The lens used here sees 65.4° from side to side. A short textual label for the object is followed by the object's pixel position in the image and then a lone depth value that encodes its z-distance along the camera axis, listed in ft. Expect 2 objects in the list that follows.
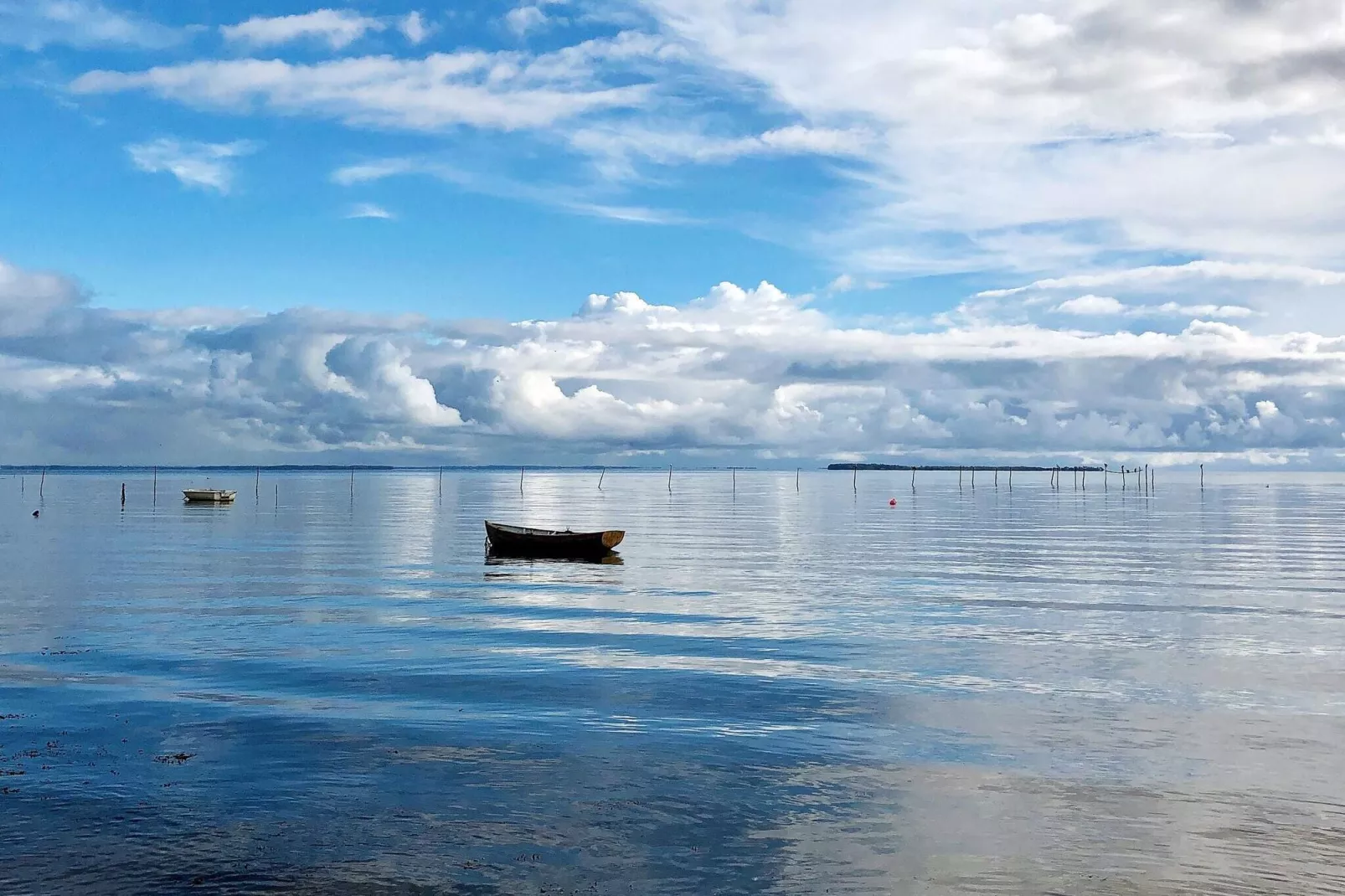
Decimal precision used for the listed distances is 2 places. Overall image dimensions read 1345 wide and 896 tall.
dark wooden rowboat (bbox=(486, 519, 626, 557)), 218.59
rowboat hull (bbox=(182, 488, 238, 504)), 482.28
